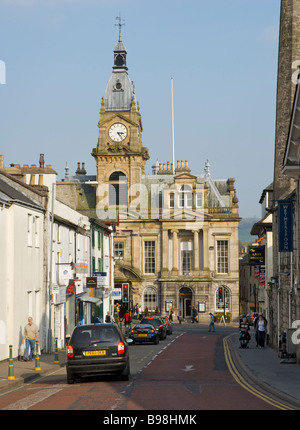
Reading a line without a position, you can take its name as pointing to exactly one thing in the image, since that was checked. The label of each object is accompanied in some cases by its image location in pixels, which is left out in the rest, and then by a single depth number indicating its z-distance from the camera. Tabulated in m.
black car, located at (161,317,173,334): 56.29
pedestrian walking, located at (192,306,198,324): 80.38
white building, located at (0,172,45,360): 28.30
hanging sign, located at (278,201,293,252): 29.98
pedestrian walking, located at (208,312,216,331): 60.52
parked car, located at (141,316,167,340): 46.97
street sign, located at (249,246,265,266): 48.81
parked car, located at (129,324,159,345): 42.41
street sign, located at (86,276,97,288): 44.88
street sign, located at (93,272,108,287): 47.73
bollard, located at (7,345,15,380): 21.59
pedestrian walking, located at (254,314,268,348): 37.04
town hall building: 84.06
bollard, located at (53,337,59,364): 28.20
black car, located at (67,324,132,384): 20.22
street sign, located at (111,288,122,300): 52.50
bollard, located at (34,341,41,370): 24.85
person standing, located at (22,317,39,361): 27.98
